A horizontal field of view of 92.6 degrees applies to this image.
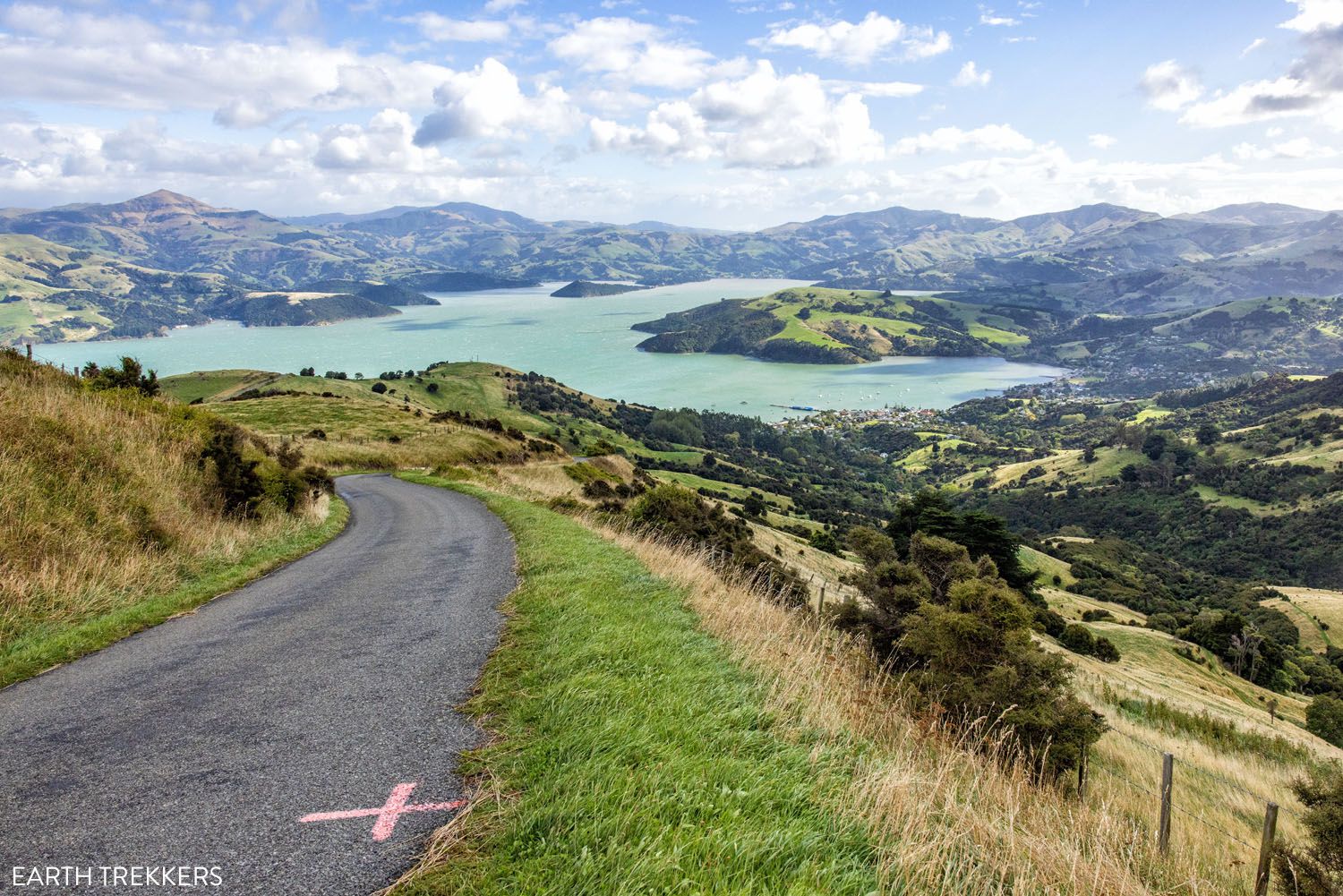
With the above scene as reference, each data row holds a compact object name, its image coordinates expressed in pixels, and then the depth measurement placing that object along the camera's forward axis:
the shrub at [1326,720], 35.66
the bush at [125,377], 17.00
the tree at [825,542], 77.31
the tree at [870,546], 40.25
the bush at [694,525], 19.17
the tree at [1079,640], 47.19
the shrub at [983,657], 15.72
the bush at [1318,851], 9.51
